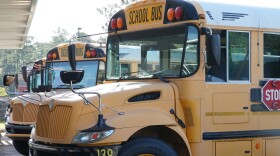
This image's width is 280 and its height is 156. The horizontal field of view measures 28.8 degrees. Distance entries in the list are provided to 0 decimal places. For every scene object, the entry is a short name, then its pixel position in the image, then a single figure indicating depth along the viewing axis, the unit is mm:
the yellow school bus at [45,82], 10414
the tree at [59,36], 114069
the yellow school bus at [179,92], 6012
